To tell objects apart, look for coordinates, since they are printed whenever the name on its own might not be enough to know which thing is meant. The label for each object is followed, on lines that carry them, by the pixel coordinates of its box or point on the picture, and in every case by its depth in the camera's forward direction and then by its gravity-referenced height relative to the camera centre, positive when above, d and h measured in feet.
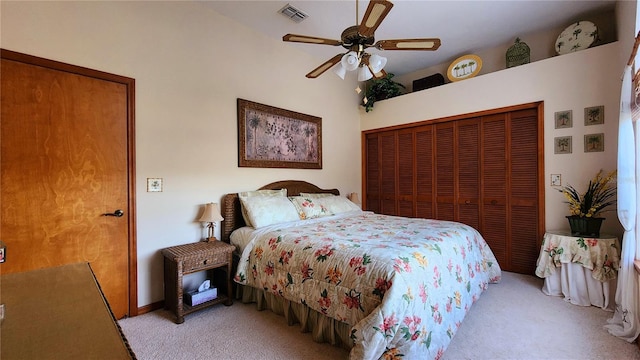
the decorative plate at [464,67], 12.13 +4.99
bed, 5.10 -2.21
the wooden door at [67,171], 6.25 +0.25
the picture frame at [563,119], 9.86 +2.11
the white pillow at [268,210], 9.14 -1.08
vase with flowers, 8.50 -0.89
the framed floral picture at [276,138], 10.48 +1.77
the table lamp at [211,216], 8.63 -1.15
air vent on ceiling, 9.43 +5.87
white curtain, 6.37 -0.82
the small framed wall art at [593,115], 9.25 +2.10
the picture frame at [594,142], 9.26 +1.17
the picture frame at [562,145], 9.89 +1.17
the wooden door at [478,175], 10.84 +0.11
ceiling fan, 6.37 +3.36
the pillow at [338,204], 11.51 -1.13
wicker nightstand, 7.43 -2.48
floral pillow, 10.54 -1.12
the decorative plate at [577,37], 9.80 +5.11
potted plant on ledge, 14.57 +4.75
